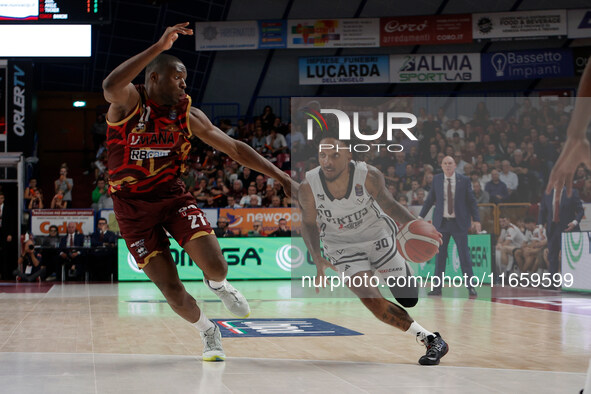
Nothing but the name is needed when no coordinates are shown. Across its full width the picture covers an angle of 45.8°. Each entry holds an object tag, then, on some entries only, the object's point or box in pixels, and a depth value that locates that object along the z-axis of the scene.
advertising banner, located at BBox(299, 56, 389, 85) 21.09
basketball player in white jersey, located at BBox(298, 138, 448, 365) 5.66
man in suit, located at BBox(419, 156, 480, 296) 7.75
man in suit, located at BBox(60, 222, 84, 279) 15.88
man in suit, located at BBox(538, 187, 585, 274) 11.95
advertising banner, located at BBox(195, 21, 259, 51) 19.91
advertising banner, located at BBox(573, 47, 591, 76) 21.15
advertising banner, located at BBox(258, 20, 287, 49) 20.22
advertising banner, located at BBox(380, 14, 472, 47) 20.41
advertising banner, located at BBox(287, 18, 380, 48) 20.36
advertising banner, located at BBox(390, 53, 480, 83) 20.98
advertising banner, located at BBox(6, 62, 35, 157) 17.45
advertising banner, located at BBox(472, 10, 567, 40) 20.28
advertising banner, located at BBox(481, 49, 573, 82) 21.03
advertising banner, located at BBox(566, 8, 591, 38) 20.47
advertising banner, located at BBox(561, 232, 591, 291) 11.80
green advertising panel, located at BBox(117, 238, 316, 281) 15.62
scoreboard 14.41
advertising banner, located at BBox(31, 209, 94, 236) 16.17
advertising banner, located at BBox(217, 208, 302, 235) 16.22
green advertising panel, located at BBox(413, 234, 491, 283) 9.29
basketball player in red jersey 5.12
